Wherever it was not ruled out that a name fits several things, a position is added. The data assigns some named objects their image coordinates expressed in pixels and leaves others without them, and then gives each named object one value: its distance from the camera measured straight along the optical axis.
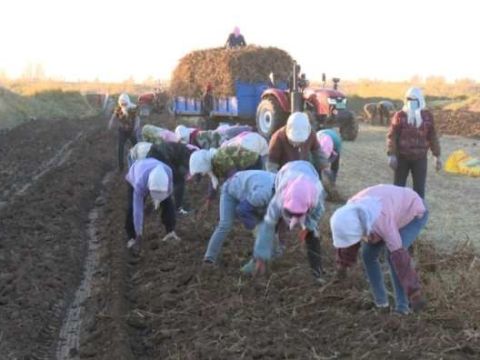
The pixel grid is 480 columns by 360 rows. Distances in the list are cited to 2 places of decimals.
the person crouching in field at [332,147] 9.81
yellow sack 14.13
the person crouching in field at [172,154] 8.01
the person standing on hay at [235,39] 20.09
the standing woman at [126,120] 12.91
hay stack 18.25
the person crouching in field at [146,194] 7.22
